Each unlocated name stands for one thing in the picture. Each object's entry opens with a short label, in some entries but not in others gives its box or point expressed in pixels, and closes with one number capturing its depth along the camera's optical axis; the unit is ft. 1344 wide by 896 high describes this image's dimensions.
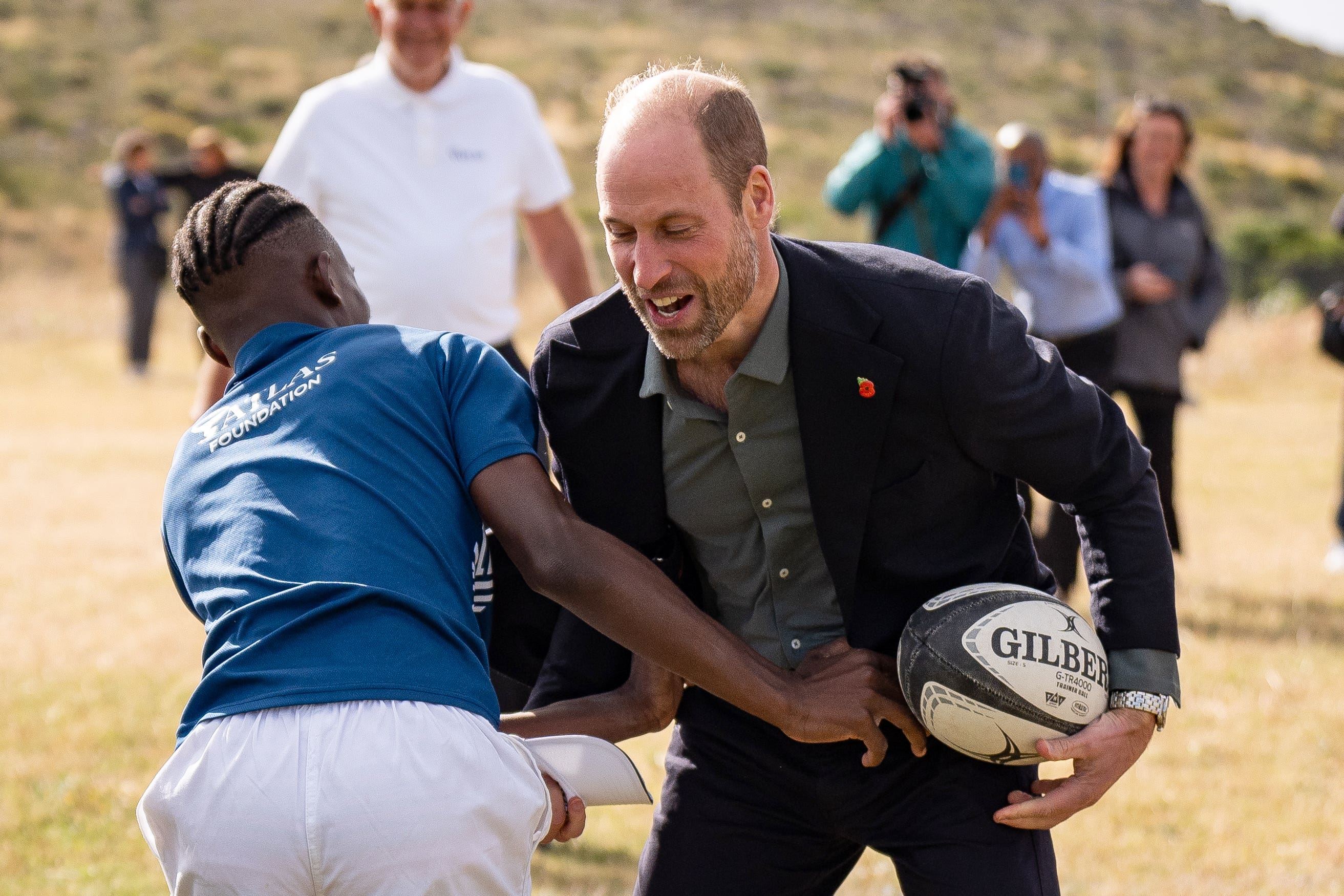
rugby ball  18.49
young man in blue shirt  14.88
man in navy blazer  17.81
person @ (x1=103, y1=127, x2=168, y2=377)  122.93
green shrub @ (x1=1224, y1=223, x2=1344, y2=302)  181.37
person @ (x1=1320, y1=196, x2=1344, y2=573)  53.57
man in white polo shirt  33.06
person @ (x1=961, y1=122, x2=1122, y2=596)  50.16
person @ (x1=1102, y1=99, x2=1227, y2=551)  52.16
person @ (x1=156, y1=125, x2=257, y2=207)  101.86
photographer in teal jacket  48.62
